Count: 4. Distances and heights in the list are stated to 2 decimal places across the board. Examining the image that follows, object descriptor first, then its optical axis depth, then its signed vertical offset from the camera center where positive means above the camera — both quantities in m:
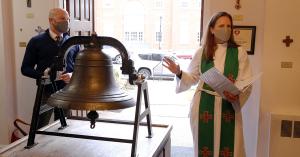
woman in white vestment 2.20 -0.39
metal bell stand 1.34 -0.36
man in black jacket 2.69 -0.13
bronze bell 1.29 -0.17
